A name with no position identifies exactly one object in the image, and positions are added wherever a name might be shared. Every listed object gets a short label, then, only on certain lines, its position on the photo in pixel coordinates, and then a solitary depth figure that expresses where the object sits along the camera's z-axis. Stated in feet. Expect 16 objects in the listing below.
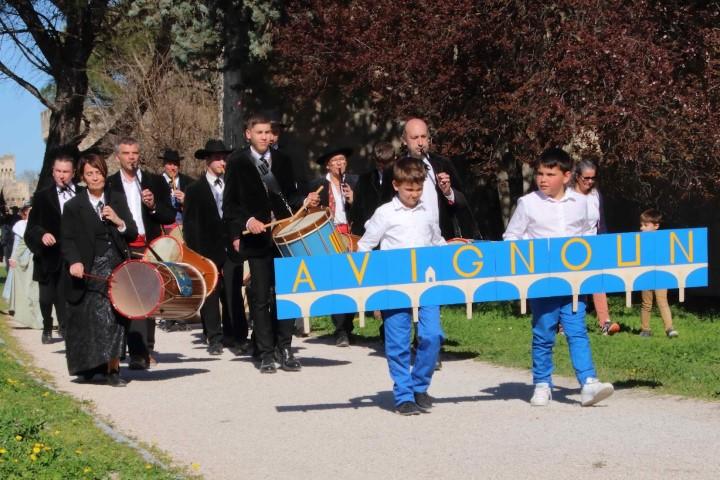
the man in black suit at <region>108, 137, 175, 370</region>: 37.32
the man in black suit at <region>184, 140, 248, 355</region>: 42.96
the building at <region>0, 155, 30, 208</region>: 287.65
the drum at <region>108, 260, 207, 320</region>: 33.22
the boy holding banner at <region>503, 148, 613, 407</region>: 28.43
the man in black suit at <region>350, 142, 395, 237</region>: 38.78
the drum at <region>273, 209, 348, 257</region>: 32.91
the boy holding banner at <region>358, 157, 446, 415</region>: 27.94
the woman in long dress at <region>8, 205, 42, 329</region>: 55.62
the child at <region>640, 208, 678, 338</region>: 42.32
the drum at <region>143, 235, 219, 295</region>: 36.35
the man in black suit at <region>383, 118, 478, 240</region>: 33.78
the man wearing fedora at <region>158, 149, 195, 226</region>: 47.01
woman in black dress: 34.09
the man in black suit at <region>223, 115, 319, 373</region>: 36.17
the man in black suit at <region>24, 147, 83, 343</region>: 40.70
